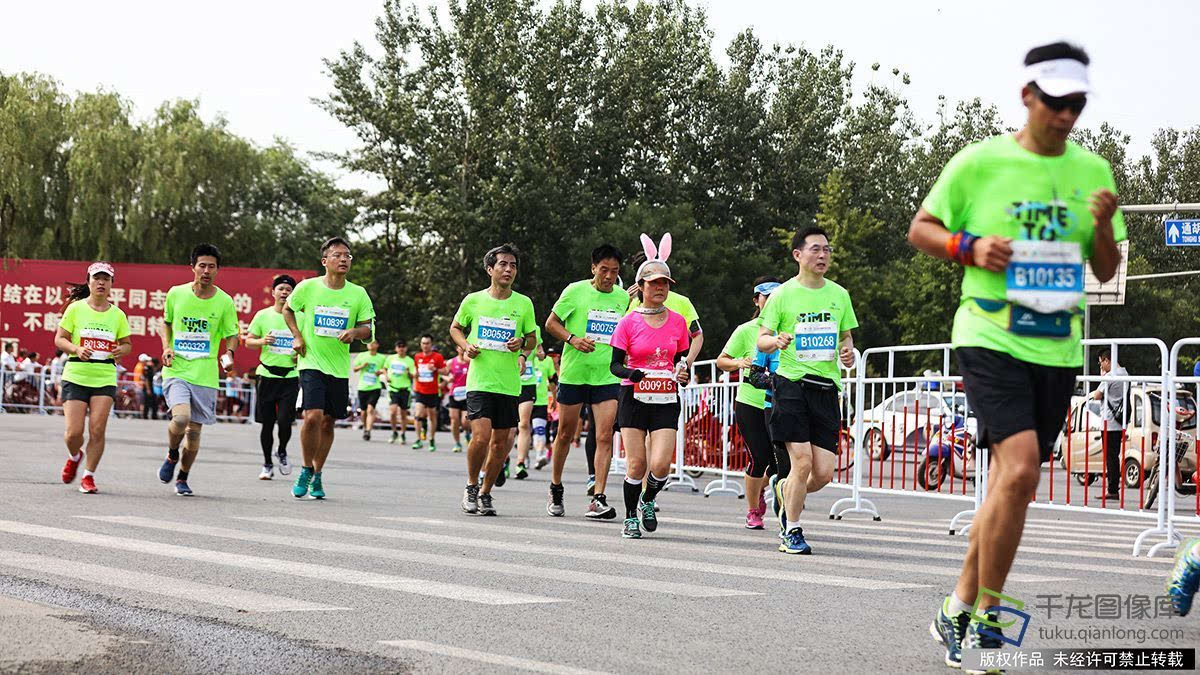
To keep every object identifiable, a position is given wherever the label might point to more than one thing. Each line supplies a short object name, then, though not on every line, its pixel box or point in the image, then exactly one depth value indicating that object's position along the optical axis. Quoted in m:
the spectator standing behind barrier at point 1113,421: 12.63
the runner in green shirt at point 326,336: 13.63
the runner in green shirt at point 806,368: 10.10
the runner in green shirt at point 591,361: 12.84
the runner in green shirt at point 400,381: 31.53
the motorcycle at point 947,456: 14.16
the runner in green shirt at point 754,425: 12.22
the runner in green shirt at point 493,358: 12.43
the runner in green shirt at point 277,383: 17.06
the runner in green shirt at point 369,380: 30.45
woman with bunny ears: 11.16
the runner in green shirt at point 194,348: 13.71
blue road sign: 24.66
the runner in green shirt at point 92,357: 13.61
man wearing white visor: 5.29
